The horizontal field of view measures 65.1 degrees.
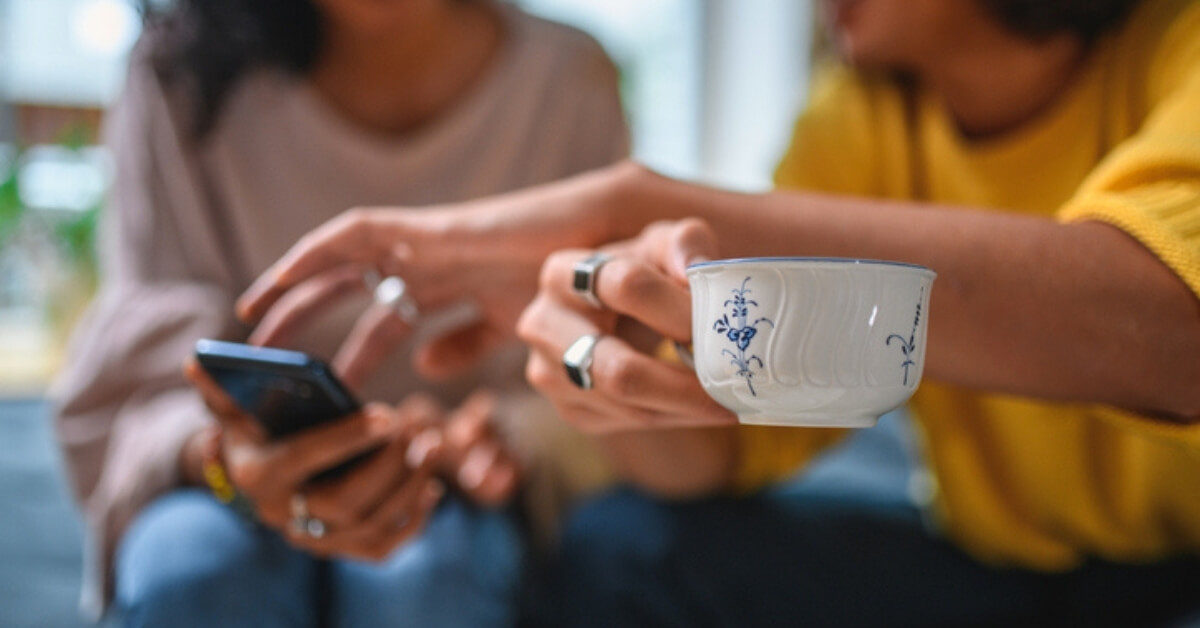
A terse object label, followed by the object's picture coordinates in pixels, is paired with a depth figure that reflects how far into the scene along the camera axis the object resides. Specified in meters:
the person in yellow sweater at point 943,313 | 0.48
